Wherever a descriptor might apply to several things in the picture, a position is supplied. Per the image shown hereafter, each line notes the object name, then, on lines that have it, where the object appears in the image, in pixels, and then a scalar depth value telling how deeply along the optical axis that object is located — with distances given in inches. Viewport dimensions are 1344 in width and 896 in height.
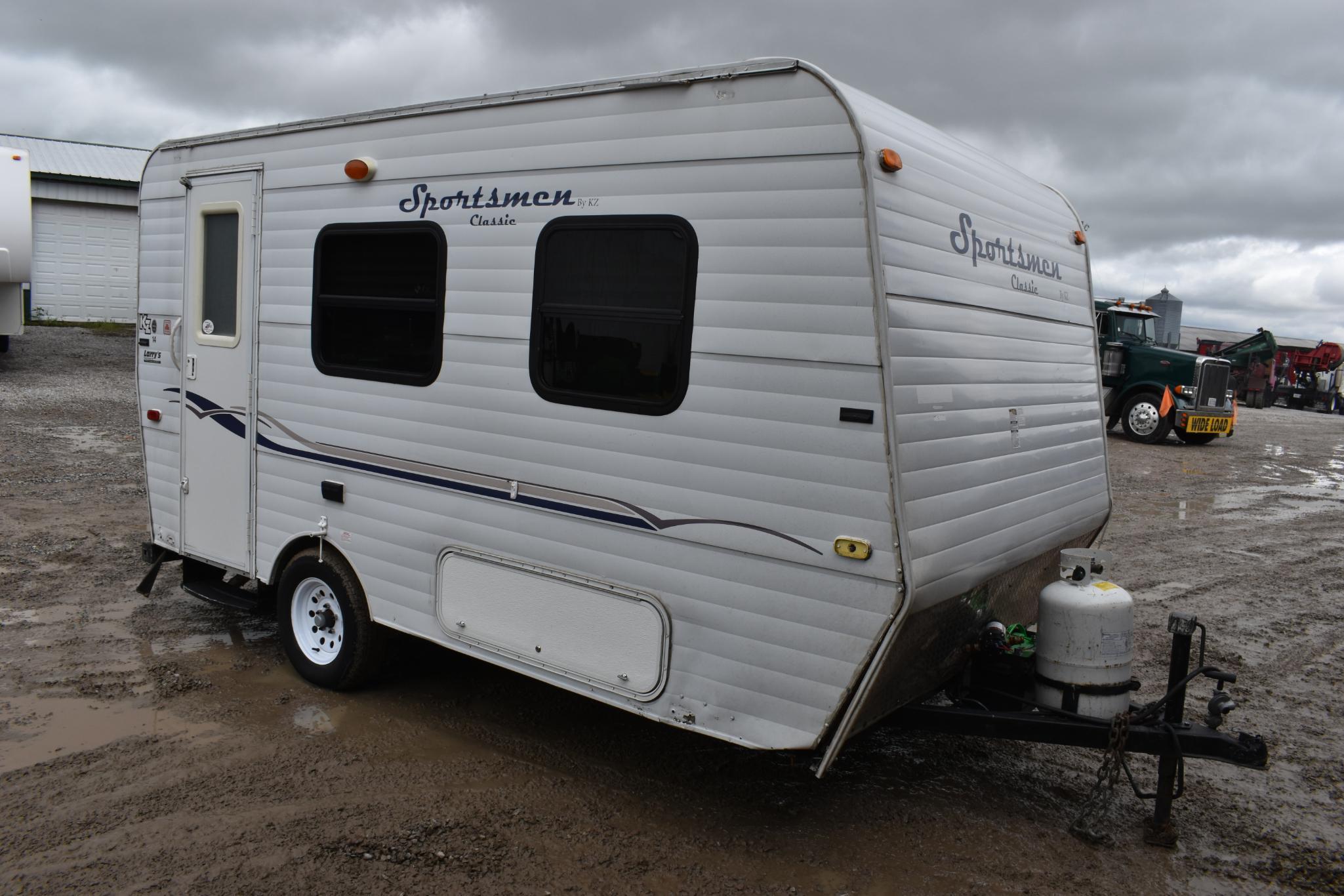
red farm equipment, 1353.3
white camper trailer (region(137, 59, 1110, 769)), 137.9
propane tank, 160.1
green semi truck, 716.0
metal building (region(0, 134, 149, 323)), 903.1
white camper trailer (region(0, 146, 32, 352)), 631.2
